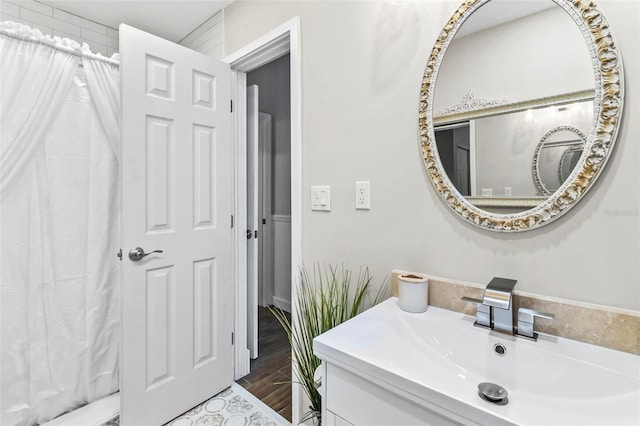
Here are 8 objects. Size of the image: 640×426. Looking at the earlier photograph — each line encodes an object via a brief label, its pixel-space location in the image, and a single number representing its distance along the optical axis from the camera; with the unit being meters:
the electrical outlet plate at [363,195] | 1.32
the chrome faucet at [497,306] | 0.84
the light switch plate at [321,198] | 1.47
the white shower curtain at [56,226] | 1.60
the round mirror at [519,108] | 0.85
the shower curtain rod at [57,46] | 1.57
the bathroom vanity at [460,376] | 0.65
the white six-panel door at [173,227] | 1.58
